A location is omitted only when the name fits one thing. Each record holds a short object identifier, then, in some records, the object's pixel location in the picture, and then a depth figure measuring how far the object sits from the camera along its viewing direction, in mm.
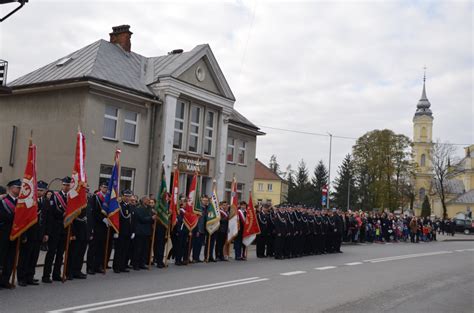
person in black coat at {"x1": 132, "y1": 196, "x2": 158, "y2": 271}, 12891
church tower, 93062
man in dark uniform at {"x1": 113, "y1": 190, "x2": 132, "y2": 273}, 12305
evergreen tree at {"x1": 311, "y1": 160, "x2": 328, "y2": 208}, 79762
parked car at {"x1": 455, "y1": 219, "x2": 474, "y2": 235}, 54188
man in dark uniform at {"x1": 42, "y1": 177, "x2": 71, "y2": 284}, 10539
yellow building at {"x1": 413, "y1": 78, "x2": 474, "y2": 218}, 88062
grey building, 22625
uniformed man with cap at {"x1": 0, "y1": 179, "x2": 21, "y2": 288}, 9438
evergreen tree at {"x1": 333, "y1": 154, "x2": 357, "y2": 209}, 71938
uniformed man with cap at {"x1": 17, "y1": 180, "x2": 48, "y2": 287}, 9875
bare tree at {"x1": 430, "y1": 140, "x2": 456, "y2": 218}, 64875
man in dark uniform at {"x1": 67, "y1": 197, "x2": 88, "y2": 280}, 10977
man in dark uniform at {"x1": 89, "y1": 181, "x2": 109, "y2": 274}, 11922
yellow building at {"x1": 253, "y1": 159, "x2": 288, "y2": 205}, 81750
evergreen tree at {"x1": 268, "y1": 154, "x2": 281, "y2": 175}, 114688
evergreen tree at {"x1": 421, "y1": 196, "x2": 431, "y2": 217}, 79312
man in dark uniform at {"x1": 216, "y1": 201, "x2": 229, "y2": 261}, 16141
